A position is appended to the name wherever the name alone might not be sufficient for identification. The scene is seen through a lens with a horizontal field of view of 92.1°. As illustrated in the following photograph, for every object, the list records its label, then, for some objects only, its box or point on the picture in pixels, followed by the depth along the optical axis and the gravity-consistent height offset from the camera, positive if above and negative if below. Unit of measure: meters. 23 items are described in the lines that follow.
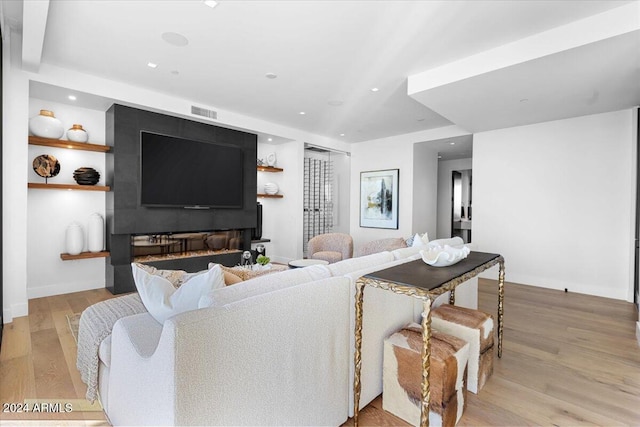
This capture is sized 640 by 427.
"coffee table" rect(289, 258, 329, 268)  3.63 -0.62
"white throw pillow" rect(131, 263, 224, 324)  1.36 -0.38
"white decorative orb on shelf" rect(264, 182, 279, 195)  6.41 +0.48
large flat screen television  4.36 +0.59
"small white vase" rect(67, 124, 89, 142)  3.97 +0.98
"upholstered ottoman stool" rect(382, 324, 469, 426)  1.58 -0.90
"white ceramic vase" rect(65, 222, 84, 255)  3.97 -0.39
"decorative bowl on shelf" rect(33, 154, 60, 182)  3.83 +0.55
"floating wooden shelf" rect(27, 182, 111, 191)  3.62 +0.28
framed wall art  6.64 +0.29
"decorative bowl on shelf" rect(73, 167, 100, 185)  4.02 +0.45
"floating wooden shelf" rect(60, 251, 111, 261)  3.87 -0.59
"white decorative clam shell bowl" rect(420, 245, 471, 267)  1.91 -0.28
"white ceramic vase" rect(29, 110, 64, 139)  3.68 +1.01
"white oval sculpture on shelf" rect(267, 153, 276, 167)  6.48 +1.07
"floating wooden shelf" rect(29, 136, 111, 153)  3.64 +0.82
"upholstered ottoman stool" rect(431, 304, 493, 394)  1.99 -0.80
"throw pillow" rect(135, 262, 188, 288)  1.77 -0.39
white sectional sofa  1.04 -0.60
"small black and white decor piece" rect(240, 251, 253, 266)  3.50 -0.51
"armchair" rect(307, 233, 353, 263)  4.77 -0.59
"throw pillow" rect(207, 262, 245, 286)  1.66 -0.37
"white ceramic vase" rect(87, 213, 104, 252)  4.14 -0.33
